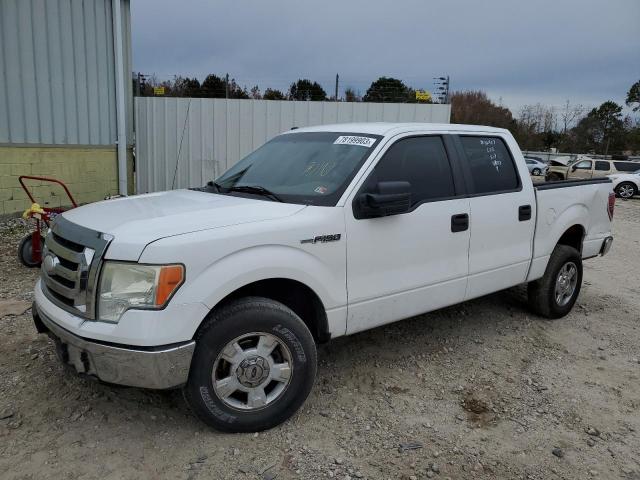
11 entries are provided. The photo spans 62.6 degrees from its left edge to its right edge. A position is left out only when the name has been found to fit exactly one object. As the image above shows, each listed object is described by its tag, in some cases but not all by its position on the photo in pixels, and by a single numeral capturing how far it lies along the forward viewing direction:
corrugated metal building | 8.73
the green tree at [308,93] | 16.45
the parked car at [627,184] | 22.84
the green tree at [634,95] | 55.75
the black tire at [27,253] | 6.24
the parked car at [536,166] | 34.64
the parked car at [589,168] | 24.25
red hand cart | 6.05
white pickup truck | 2.72
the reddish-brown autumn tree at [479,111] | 49.62
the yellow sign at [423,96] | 11.21
